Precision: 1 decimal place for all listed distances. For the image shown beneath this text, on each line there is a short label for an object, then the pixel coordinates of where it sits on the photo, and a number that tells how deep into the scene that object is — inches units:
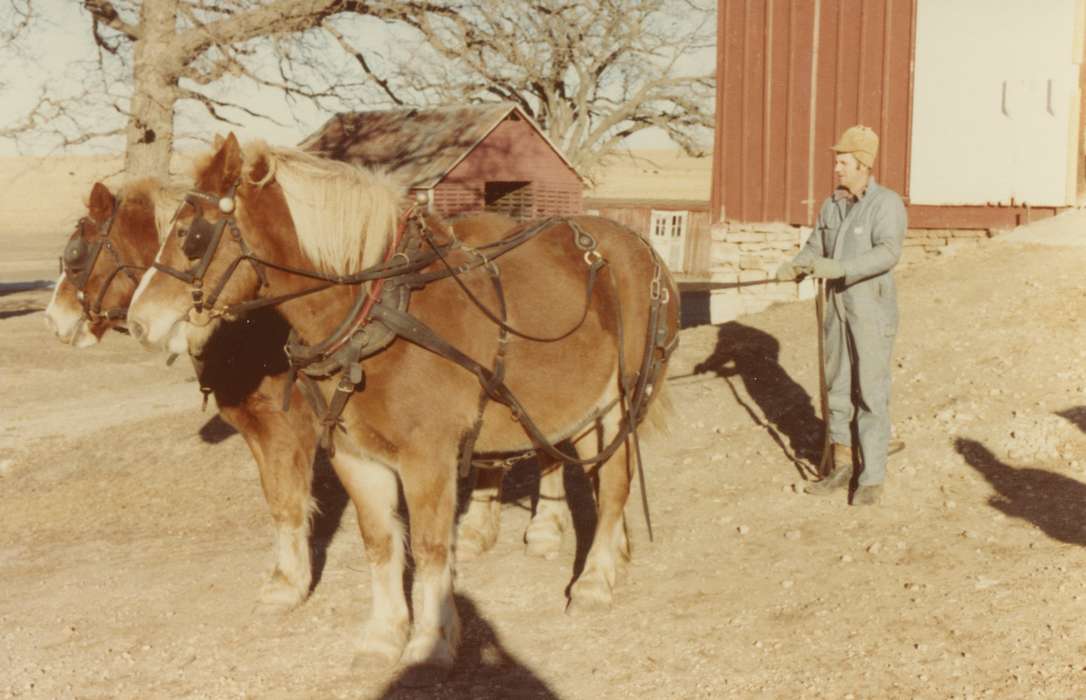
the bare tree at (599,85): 1264.8
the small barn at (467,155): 993.5
